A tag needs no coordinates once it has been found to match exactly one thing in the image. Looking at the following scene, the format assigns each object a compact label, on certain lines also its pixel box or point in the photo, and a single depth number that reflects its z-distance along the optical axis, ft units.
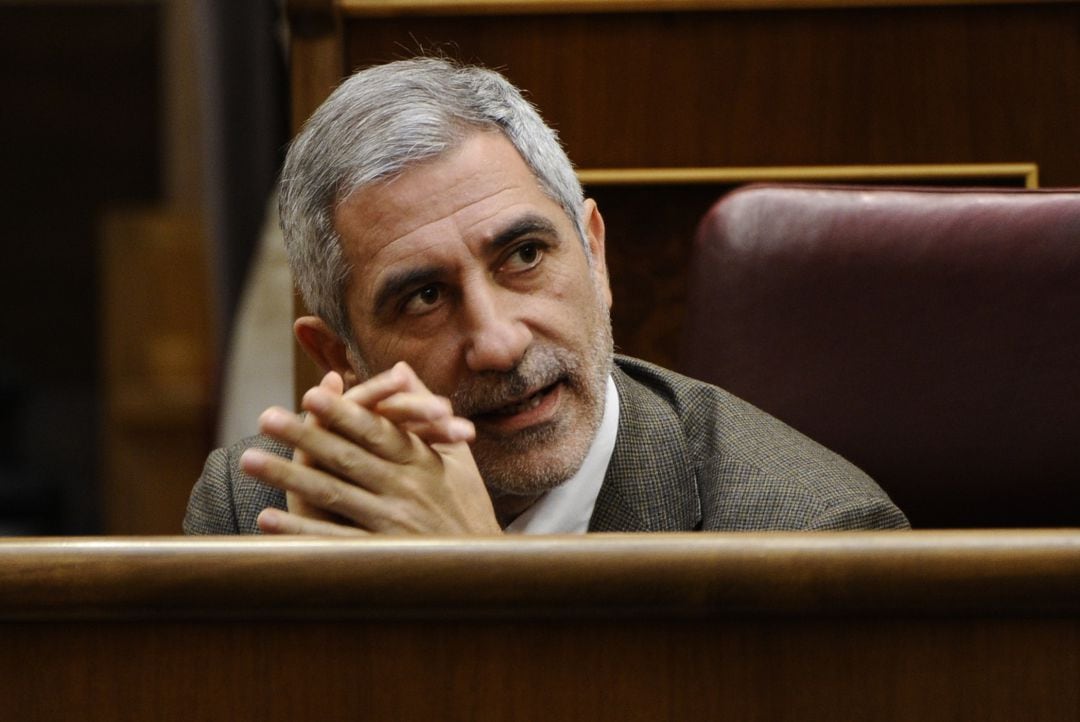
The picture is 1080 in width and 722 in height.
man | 12.05
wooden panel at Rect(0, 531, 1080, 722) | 10.96
